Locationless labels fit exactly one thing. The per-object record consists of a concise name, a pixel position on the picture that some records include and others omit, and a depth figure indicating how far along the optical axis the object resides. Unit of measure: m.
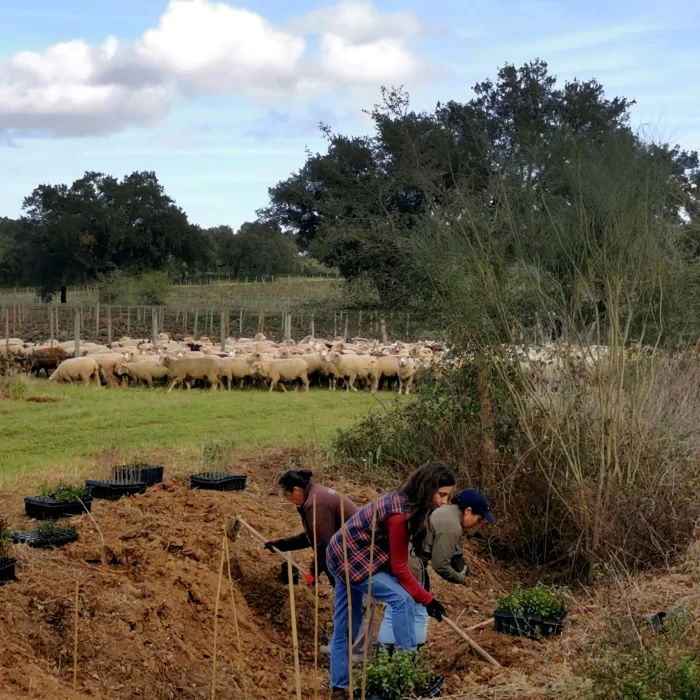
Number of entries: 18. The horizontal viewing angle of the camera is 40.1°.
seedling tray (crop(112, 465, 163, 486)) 10.80
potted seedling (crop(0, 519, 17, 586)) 7.05
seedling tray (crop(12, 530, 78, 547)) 8.13
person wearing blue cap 6.54
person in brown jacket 6.85
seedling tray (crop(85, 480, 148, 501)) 10.12
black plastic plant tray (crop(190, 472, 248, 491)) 10.70
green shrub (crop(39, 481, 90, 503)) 9.38
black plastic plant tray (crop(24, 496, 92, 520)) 9.24
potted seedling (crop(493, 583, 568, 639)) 7.27
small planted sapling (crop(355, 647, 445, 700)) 5.51
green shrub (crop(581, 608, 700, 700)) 4.67
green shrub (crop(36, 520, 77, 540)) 8.21
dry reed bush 9.36
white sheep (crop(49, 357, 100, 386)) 25.20
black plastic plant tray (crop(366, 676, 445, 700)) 5.52
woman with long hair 5.87
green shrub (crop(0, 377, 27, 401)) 21.50
